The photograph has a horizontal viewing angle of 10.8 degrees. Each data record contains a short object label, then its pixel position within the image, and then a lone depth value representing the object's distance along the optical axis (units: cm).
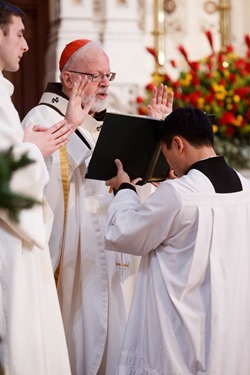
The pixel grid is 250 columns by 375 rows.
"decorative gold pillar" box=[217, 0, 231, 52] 1111
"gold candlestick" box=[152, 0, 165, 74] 1080
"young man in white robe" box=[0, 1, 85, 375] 515
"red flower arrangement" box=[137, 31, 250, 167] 926
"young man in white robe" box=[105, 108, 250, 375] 525
